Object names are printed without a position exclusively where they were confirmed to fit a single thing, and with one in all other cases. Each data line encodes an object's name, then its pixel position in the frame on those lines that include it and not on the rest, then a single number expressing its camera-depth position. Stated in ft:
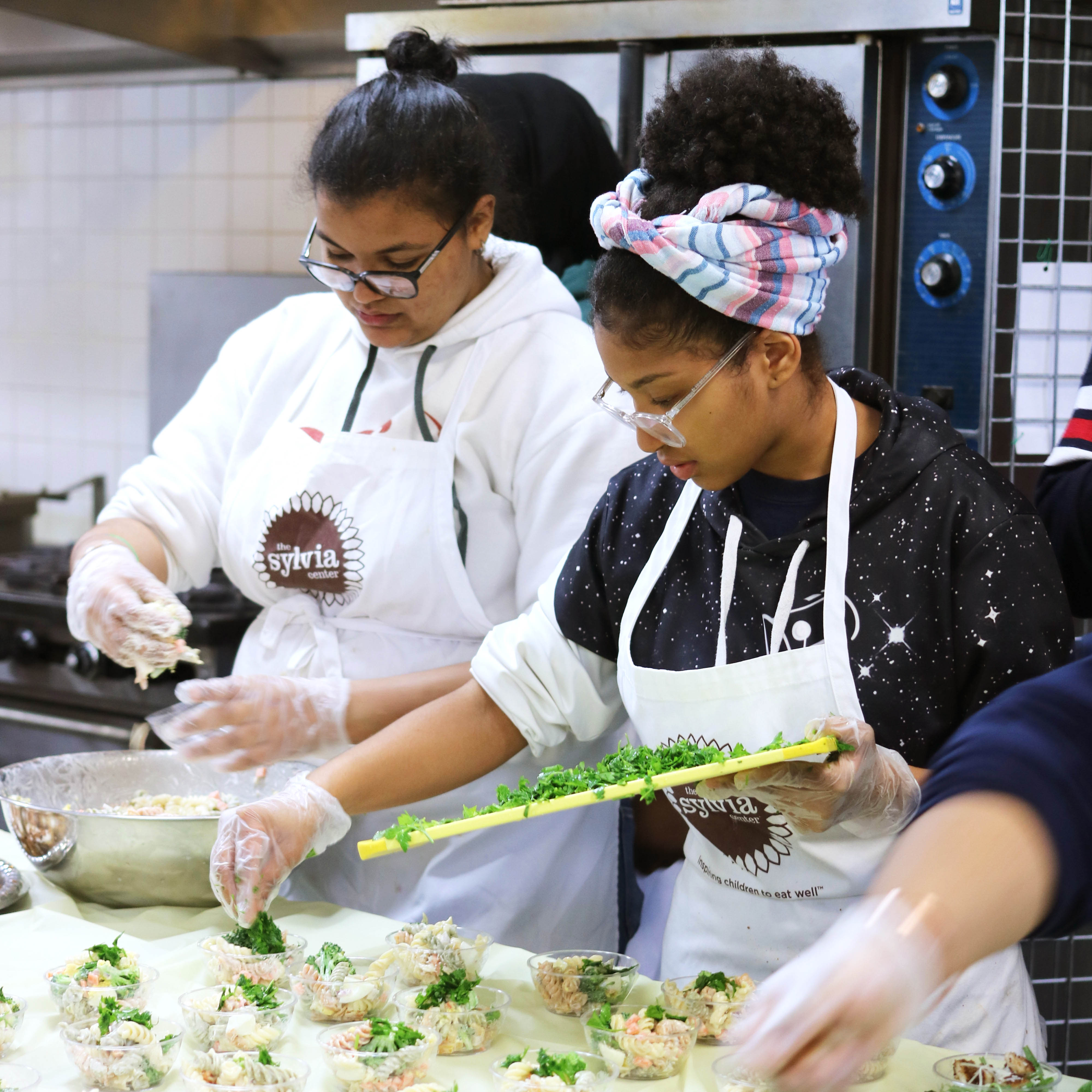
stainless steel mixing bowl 5.42
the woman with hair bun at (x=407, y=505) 5.91
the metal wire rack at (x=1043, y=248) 7.18
